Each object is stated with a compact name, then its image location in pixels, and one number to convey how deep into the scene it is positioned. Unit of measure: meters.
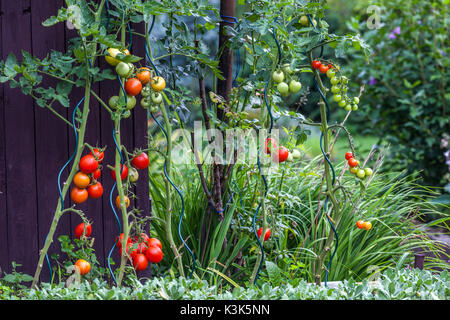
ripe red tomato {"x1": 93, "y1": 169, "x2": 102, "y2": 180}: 5.00
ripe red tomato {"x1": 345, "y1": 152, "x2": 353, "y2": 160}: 5.05
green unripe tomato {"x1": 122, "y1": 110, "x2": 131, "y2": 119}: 4.98
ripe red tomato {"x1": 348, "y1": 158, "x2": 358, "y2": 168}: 5.02
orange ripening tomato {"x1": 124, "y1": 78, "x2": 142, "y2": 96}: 4.95
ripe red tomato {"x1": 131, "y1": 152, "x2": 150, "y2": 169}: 5.05
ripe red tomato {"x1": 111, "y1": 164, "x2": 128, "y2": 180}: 5.06
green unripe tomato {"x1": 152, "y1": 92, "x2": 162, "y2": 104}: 5.00
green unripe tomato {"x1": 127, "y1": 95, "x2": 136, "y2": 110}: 4.99
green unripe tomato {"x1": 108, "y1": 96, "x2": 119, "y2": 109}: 5.00
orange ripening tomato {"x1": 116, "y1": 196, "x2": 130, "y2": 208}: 5.06
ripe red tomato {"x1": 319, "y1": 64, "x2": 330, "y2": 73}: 5.01
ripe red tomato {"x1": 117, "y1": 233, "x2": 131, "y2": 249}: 5.05
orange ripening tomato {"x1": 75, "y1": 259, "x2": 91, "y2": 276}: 5.03
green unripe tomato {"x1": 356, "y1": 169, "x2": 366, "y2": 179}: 5.00
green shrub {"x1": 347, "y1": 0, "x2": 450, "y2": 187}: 6.99
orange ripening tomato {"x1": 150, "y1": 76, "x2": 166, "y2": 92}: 4.98
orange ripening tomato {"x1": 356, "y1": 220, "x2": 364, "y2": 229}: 5.07
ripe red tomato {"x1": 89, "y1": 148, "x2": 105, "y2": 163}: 4.98
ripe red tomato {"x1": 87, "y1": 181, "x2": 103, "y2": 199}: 4.99
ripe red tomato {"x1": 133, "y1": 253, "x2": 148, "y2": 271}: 5.01
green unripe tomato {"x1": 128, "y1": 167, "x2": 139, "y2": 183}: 5.07
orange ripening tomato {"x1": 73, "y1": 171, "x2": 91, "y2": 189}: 4.94
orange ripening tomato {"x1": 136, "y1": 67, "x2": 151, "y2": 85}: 4.97
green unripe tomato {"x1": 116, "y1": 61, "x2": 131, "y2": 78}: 4.92
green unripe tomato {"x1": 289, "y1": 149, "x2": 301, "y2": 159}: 5.13
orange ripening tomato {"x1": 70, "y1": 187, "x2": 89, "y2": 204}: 4.96
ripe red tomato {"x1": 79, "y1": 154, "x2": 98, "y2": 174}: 4.94
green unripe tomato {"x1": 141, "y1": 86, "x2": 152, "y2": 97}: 5.00
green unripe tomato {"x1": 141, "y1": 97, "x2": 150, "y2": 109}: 5.01
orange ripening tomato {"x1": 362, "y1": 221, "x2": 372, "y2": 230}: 5.07
